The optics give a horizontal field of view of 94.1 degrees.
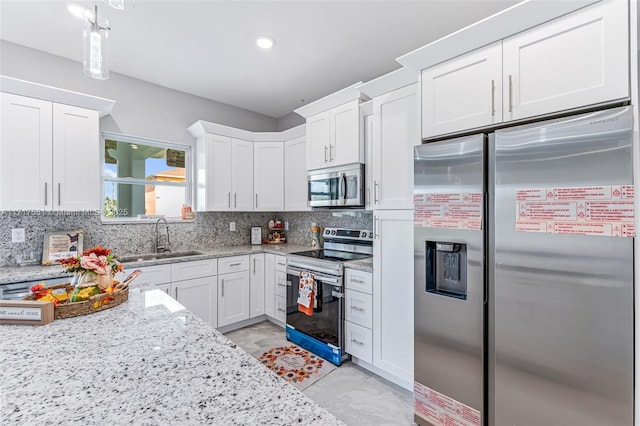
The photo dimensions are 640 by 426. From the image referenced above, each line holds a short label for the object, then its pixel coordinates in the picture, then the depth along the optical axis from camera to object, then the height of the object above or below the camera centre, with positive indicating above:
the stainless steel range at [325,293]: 2.66 -0.76
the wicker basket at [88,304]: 1.23 -0.40
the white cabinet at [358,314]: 2.48 -0.87
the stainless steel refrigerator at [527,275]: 1.29 -0.32
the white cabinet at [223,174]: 3.50 +0.47
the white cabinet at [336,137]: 2.71 +0.74
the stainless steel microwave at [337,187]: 2.71 +0.25
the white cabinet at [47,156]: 2.31 +0.47
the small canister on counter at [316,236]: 3.69 -0.30
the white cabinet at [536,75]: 1.31 +0.72
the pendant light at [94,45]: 1.34 +0.76
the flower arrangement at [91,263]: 1.30 -0.23
